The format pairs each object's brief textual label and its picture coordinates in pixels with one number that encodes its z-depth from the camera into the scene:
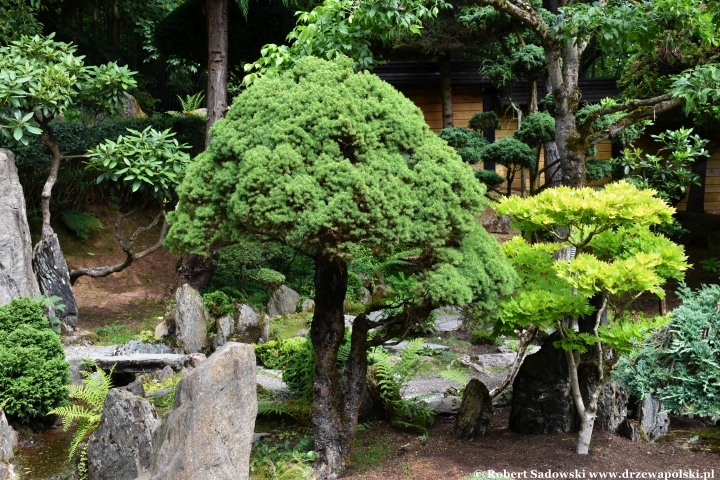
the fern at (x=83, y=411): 6.84
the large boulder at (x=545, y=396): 6.55
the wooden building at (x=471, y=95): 18.36
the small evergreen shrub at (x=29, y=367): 7.43
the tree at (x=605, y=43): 7.28
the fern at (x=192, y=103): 21.28
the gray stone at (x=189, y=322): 10.74
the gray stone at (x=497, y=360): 10.21
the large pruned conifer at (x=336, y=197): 5.44
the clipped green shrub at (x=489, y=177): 11.67
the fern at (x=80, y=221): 16.22
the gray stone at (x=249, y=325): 11.32
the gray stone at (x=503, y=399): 7.77
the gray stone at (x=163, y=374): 9.16
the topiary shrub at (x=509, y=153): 11.02
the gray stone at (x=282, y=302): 13.06
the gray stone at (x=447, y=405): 7.50
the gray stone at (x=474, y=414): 6.59
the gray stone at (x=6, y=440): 6.76
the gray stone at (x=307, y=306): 13.29
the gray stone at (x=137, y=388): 8.21
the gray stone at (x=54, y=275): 11.66
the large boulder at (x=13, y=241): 10.07
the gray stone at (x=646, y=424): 6.46
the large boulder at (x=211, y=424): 4.79
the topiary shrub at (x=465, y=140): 11.36
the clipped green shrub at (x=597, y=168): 11.15
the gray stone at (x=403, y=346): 10.55
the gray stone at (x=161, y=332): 11.31
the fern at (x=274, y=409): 7.32
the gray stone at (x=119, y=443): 5.93
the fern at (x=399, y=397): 7.12
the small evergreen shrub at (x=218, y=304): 12.60
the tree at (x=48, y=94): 11.18
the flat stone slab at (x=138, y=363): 9.25
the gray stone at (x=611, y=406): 6.55
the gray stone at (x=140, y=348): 10.41
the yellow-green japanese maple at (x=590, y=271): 5.65
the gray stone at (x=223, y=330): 11.02
